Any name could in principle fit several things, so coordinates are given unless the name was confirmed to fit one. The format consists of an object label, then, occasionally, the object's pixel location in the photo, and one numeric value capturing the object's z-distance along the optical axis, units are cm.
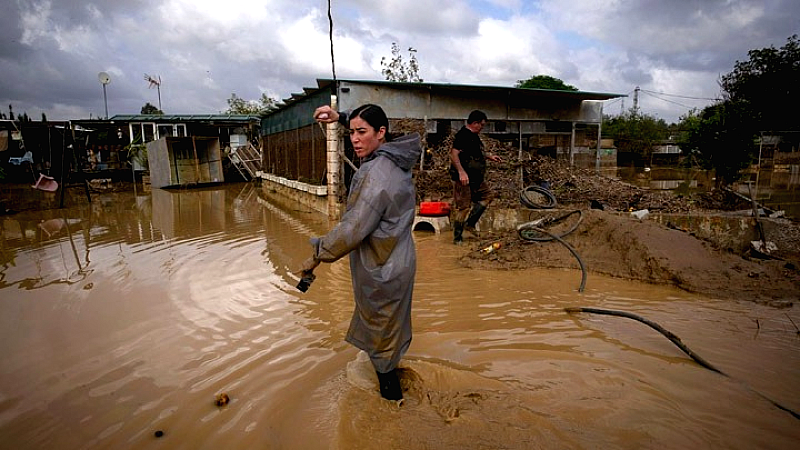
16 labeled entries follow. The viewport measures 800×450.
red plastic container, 760
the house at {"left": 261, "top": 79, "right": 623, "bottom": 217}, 1033
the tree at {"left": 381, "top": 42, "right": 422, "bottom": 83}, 2186
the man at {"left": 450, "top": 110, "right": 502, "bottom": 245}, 625
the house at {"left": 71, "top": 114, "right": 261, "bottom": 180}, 2319
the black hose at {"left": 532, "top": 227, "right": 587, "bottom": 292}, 476
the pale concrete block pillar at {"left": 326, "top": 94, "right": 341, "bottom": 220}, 1004
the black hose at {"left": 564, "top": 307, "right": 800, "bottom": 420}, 267
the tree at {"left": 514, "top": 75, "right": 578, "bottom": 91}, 3525
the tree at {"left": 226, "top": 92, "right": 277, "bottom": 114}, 3719
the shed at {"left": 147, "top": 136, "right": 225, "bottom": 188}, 1904
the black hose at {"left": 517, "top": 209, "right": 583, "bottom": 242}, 614
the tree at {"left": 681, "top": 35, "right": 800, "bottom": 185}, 1005
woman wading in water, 229
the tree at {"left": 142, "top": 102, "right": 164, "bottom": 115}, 4287
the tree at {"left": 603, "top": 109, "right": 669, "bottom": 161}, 2603
